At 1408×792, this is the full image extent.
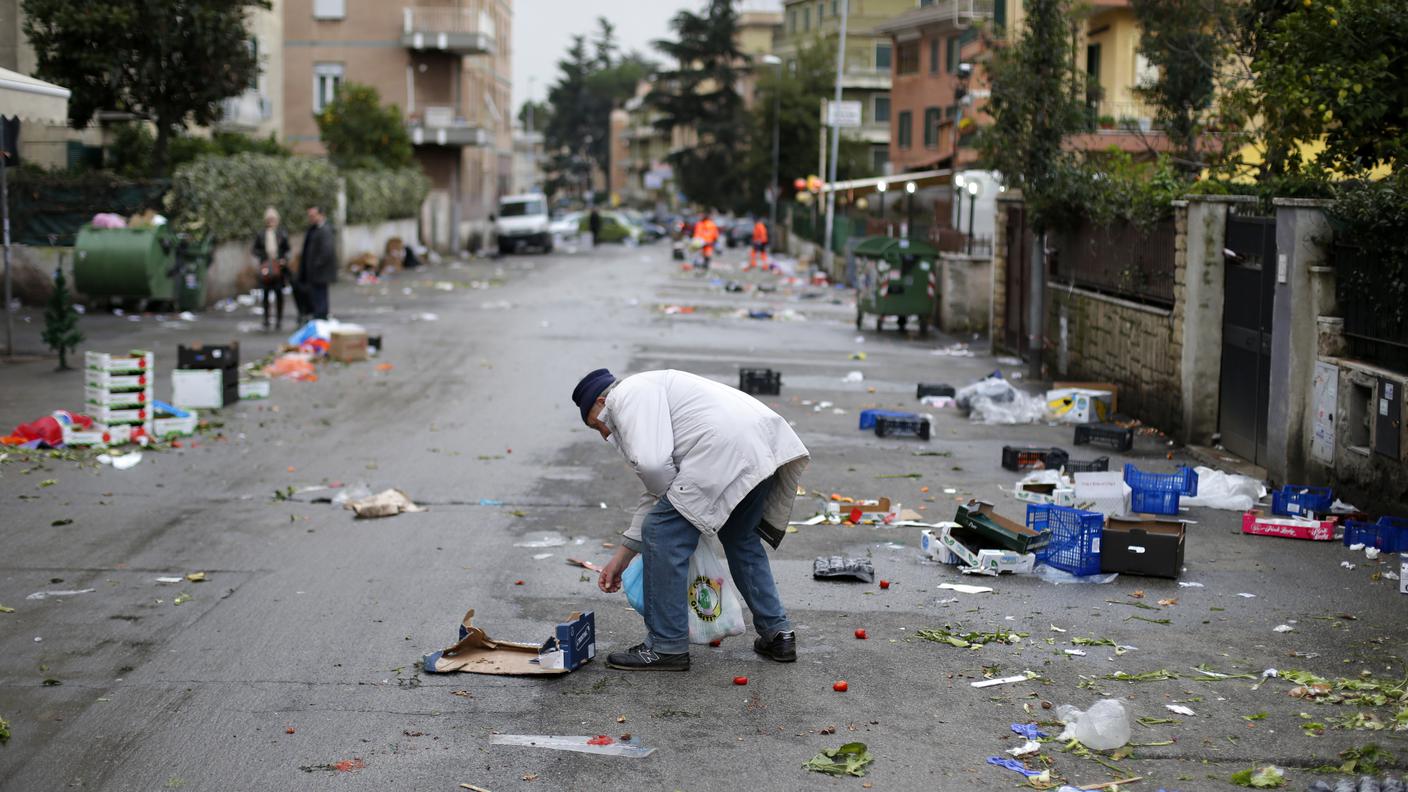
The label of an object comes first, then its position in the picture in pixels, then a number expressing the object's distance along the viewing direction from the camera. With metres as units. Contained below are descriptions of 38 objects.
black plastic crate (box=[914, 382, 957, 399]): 16.73
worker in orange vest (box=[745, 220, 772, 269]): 51.92
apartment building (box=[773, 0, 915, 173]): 83.25
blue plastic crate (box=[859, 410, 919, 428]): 14.38
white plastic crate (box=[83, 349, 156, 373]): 12.61
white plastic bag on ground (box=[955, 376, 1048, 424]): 15.31
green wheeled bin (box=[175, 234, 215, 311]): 25.83
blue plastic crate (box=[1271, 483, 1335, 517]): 10.07
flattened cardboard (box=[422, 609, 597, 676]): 6.44
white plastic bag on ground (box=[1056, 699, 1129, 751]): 5.61
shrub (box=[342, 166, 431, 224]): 42.00
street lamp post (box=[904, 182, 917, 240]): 36.25
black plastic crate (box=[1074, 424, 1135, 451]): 13.45
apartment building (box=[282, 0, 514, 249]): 58.38
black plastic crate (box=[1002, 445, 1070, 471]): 12.18
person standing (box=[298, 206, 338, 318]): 21.41
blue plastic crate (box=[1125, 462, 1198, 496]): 10.43
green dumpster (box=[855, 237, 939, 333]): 25.36
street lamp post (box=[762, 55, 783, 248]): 69.94
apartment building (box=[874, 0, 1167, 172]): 33.72
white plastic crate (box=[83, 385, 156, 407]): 12.69
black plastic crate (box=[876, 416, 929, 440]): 13.88
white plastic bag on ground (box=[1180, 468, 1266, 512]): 10.77
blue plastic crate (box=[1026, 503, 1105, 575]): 8.46
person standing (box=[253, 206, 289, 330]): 22.48
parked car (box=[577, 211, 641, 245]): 73.88
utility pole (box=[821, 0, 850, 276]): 45.66
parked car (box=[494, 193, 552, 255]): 57.38
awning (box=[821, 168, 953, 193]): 38.42
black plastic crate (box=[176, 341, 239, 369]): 14.94
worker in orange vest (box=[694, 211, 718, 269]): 46.28
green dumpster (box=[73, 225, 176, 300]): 24.27
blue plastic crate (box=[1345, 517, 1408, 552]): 9.12
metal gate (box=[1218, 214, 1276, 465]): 12.27
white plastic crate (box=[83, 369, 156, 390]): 12.65
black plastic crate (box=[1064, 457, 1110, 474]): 11.77
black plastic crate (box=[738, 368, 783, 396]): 16.95
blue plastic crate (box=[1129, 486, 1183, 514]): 10.38
